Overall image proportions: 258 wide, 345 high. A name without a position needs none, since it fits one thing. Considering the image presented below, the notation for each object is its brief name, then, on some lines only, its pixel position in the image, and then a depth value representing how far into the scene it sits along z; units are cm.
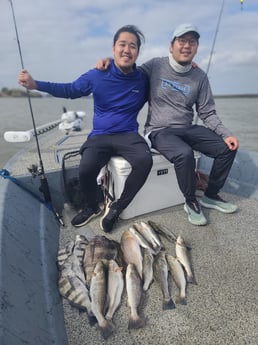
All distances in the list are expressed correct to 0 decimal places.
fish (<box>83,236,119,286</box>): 207
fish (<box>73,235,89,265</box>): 218
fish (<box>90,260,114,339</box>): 158
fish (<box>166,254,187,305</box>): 181
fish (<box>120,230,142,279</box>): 209
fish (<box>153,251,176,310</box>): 176
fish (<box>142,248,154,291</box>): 193
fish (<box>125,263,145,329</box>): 162
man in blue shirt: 256
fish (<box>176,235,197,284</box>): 198
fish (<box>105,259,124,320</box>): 170
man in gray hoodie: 273
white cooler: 263
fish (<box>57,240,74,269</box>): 210
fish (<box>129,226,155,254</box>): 227
